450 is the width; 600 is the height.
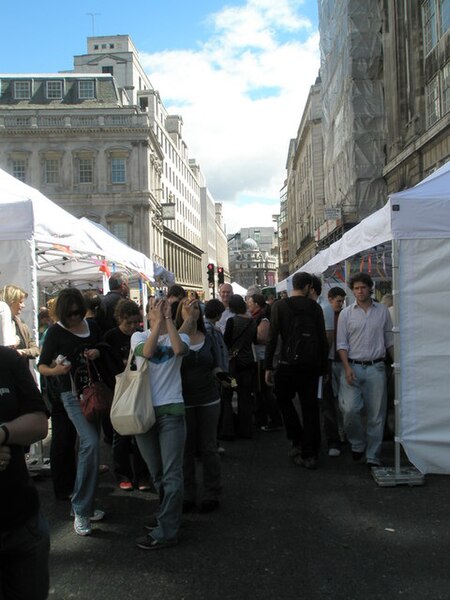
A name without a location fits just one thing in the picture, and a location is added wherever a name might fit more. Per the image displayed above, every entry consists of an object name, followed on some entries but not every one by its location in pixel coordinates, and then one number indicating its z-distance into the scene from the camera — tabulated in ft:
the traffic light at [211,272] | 84.17
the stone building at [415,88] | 62.08
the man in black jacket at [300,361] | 18.60
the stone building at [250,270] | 639.35
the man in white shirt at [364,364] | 18.49
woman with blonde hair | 17.92
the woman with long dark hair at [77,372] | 13.85
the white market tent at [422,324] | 17.13
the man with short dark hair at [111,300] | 20.90
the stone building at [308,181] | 163.02
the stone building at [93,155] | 194.08
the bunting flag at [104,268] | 33.55
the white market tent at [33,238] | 19.02
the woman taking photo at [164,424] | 12.55
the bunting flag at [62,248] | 23.42
